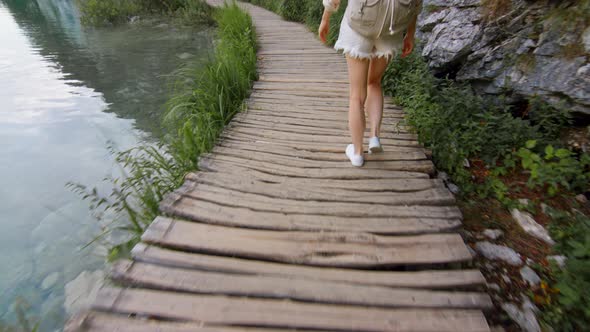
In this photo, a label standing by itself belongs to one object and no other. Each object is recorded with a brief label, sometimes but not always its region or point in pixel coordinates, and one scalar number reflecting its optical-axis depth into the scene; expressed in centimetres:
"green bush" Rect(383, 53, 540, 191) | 249
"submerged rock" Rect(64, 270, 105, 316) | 246
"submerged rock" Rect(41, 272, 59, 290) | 268
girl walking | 185
